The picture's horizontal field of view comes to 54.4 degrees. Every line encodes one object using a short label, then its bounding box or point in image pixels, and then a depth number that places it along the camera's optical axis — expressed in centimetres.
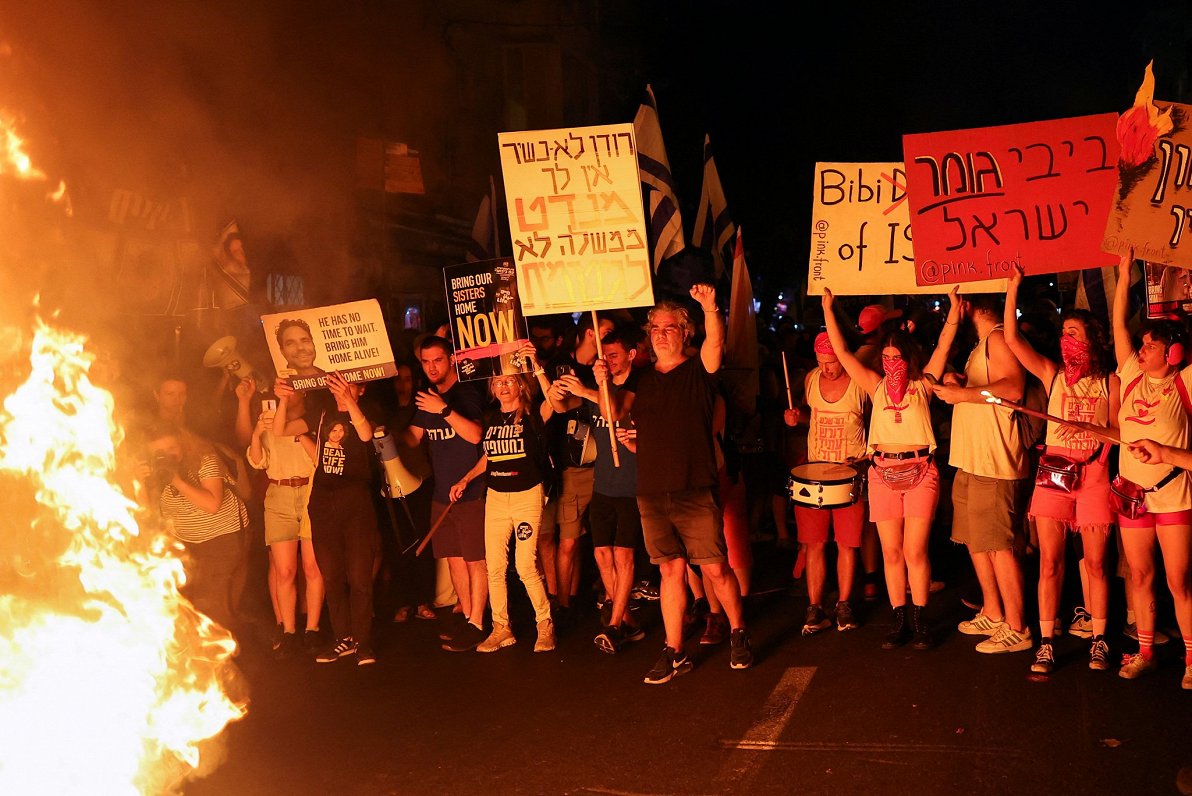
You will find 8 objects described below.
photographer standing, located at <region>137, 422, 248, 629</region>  711
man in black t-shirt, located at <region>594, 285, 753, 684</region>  649
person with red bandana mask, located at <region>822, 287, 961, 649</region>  677
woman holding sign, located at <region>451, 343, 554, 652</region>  743
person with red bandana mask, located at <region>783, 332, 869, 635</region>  733
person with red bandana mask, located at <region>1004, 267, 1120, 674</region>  624
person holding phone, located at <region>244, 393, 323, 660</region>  764
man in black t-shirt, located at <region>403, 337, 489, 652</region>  774
